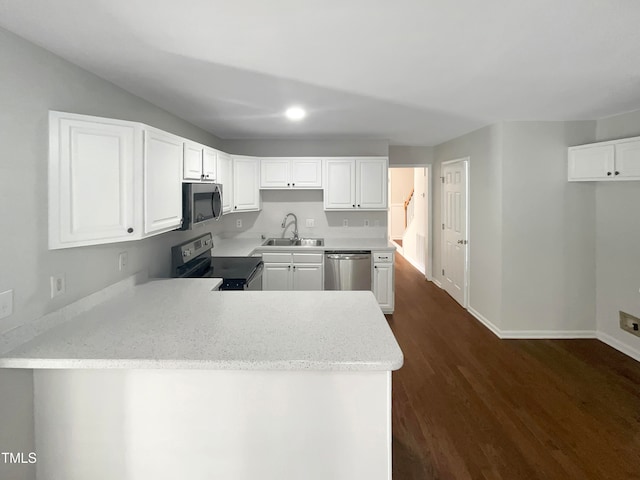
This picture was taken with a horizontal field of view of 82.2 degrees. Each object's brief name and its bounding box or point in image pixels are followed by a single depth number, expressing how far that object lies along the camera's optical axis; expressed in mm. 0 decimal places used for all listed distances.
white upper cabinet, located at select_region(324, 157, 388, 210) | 4824
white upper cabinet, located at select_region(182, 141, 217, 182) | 2770
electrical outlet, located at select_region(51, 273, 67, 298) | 1864
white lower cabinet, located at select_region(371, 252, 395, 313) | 4578
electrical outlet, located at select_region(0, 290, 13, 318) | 1559
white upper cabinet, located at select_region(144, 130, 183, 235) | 2102
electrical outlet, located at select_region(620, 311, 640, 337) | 3502
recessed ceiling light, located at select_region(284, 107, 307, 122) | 3258
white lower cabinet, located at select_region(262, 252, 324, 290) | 4492
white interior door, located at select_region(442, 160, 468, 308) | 4949
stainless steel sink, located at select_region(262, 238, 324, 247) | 5052
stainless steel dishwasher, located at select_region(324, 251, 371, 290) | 4535
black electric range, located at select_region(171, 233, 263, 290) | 3072
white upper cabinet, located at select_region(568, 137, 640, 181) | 3162
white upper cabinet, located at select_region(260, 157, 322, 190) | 4855
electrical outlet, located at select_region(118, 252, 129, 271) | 2484
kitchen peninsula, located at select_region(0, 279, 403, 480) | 1601
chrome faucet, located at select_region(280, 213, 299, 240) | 5246
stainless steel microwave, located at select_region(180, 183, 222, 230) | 2773
